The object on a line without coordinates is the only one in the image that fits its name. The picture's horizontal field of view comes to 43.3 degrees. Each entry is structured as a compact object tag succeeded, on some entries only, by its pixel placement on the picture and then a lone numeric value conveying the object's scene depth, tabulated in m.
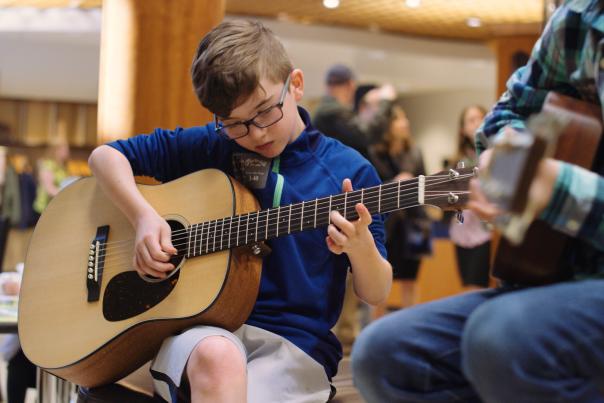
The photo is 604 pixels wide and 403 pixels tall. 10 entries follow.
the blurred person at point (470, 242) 5.25
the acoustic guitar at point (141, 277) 1.74
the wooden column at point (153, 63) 2.98
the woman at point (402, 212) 5.32
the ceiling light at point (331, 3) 8.94
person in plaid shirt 1.15
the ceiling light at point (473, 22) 9.75
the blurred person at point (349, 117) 4.79
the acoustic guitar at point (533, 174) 1.09
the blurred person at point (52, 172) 7.44
